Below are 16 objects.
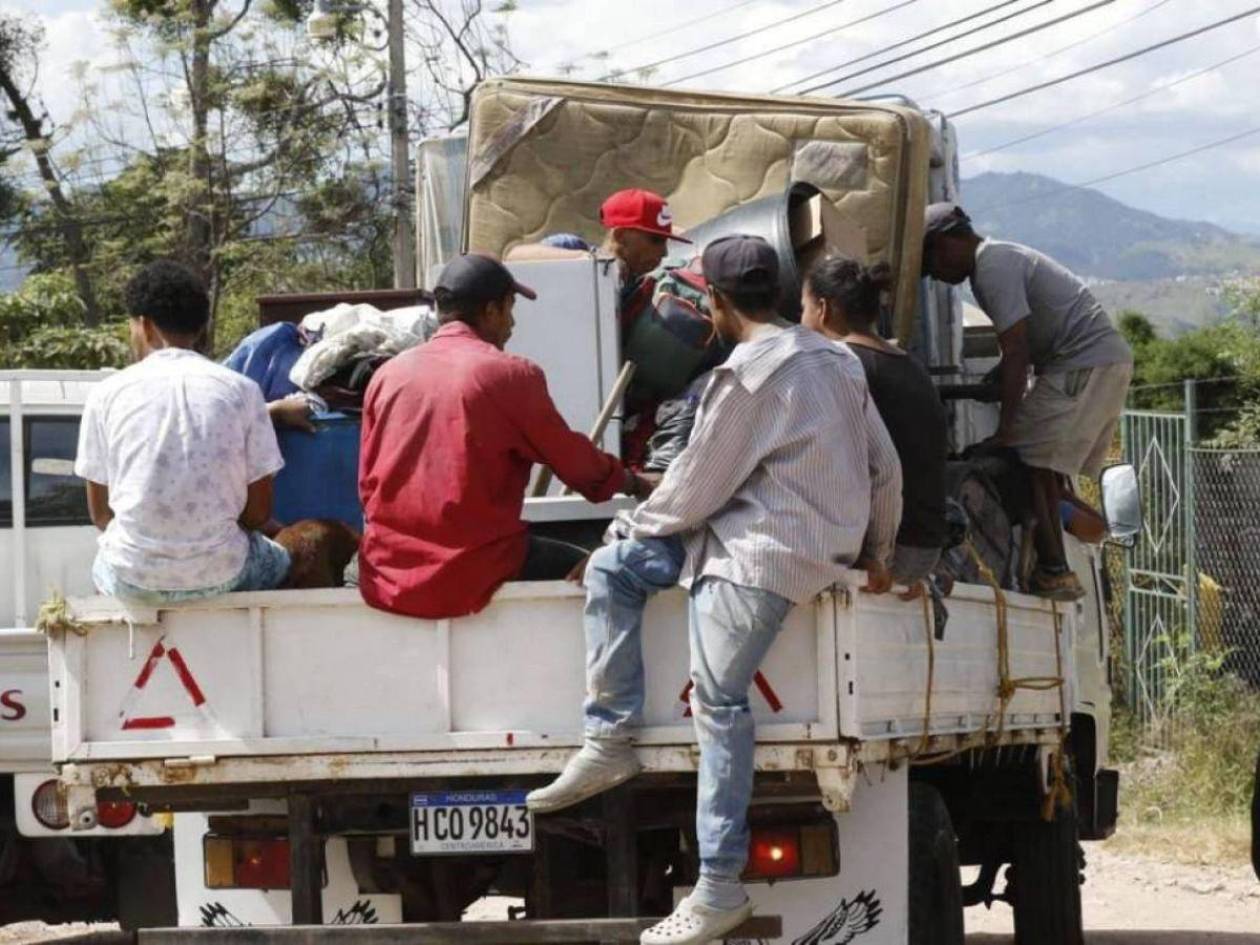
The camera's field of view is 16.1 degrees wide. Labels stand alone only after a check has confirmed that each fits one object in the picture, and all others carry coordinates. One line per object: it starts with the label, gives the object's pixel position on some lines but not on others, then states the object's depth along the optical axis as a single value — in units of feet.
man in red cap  46.35
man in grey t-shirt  49.34
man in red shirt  36.09
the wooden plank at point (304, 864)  37.03
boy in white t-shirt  36.59
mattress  55.41
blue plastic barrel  42.18
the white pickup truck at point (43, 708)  49.16
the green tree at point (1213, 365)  157.65
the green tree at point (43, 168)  171.79
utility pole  131.63
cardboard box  46.62
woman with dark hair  37.97
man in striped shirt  34.02
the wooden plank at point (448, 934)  35.05
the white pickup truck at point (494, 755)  35.24
